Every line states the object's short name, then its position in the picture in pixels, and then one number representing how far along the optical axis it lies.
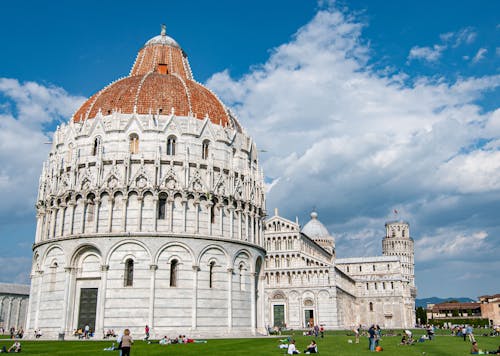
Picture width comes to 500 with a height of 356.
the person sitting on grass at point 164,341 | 31.64
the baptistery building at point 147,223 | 40.34
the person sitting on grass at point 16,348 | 26.05
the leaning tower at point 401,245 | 144.88
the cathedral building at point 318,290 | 82.88
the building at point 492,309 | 123.74
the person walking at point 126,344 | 18.70
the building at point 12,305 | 77.75
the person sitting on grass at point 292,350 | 24.66
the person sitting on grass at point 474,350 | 25.76
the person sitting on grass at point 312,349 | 25.67
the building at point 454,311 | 147.00
